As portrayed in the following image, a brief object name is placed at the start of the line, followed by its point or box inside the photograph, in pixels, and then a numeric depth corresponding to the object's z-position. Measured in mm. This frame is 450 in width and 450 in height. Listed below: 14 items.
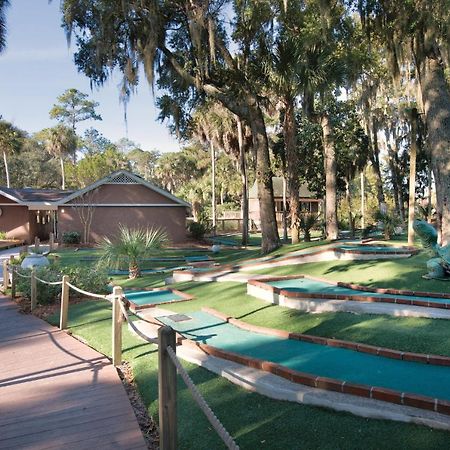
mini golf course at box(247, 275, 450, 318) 6902
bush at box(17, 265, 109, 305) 10203
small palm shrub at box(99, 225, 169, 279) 13000
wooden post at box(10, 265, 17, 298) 11555
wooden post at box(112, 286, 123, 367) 5754
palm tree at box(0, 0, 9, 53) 20267
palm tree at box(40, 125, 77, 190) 43938
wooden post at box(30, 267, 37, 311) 9781
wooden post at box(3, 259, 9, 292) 12781
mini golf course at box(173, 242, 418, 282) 11224
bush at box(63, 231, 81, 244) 25359
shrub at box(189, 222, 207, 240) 28344
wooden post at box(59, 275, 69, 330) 7695
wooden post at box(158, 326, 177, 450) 3109
